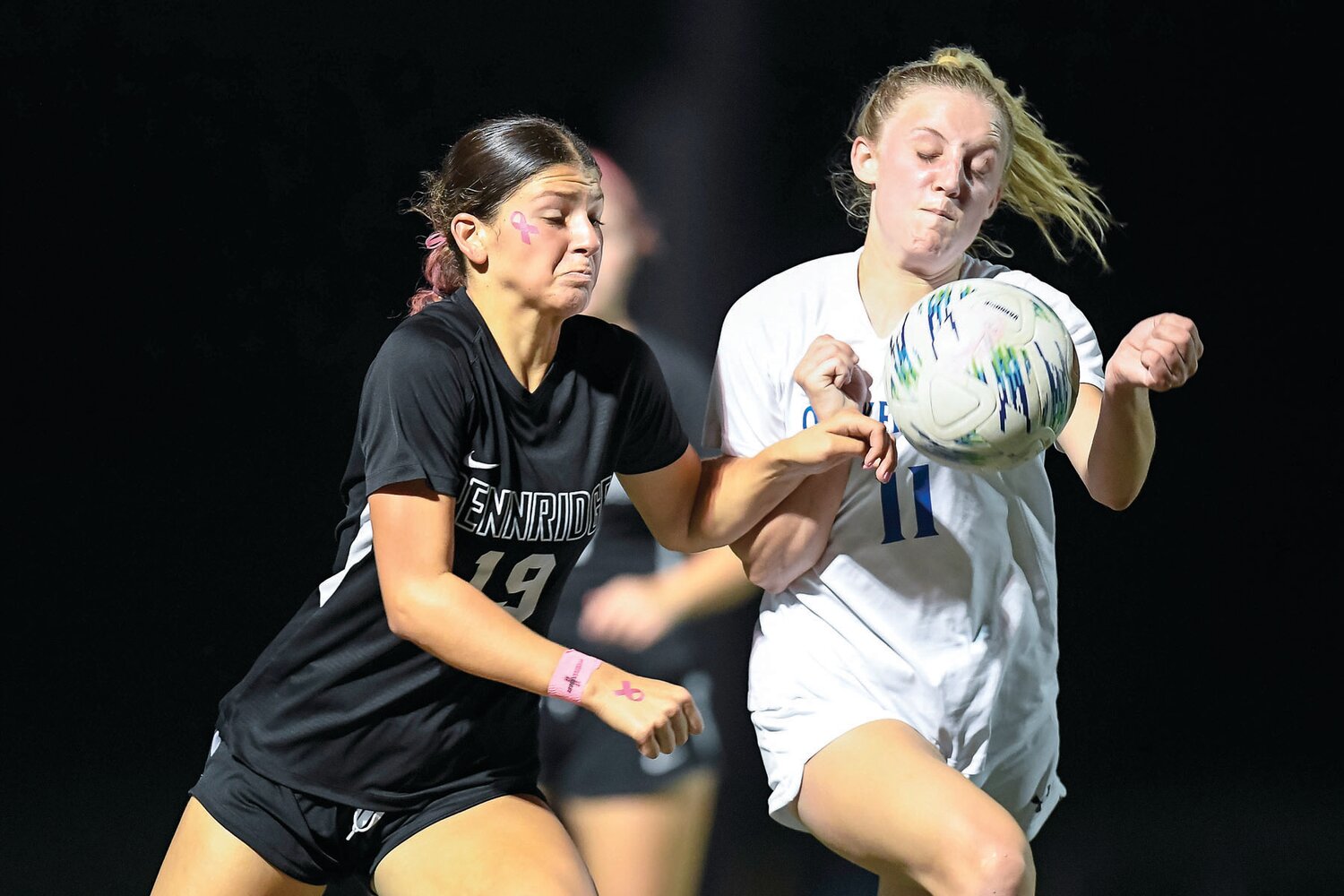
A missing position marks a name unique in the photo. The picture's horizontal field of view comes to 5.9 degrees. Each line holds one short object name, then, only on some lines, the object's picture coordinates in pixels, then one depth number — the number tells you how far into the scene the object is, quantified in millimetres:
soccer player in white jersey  14516
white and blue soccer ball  14377
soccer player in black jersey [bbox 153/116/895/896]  14347
